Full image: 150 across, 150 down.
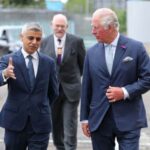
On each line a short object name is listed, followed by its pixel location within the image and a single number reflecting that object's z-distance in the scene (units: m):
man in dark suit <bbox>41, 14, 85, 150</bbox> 8.50
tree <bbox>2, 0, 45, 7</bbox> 68.12
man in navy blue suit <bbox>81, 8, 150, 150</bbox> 6.10
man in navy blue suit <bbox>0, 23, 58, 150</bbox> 6.23
